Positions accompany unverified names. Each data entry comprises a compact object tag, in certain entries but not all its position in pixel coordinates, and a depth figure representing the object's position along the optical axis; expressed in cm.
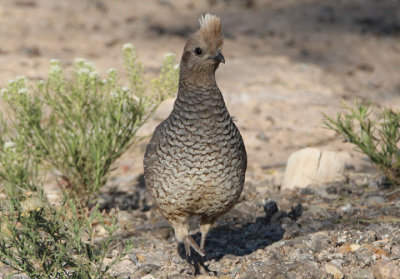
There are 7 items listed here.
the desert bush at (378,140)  1017
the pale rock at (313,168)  1186
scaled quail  841
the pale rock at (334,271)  835
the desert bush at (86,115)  1020
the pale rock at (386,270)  797
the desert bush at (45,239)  687
